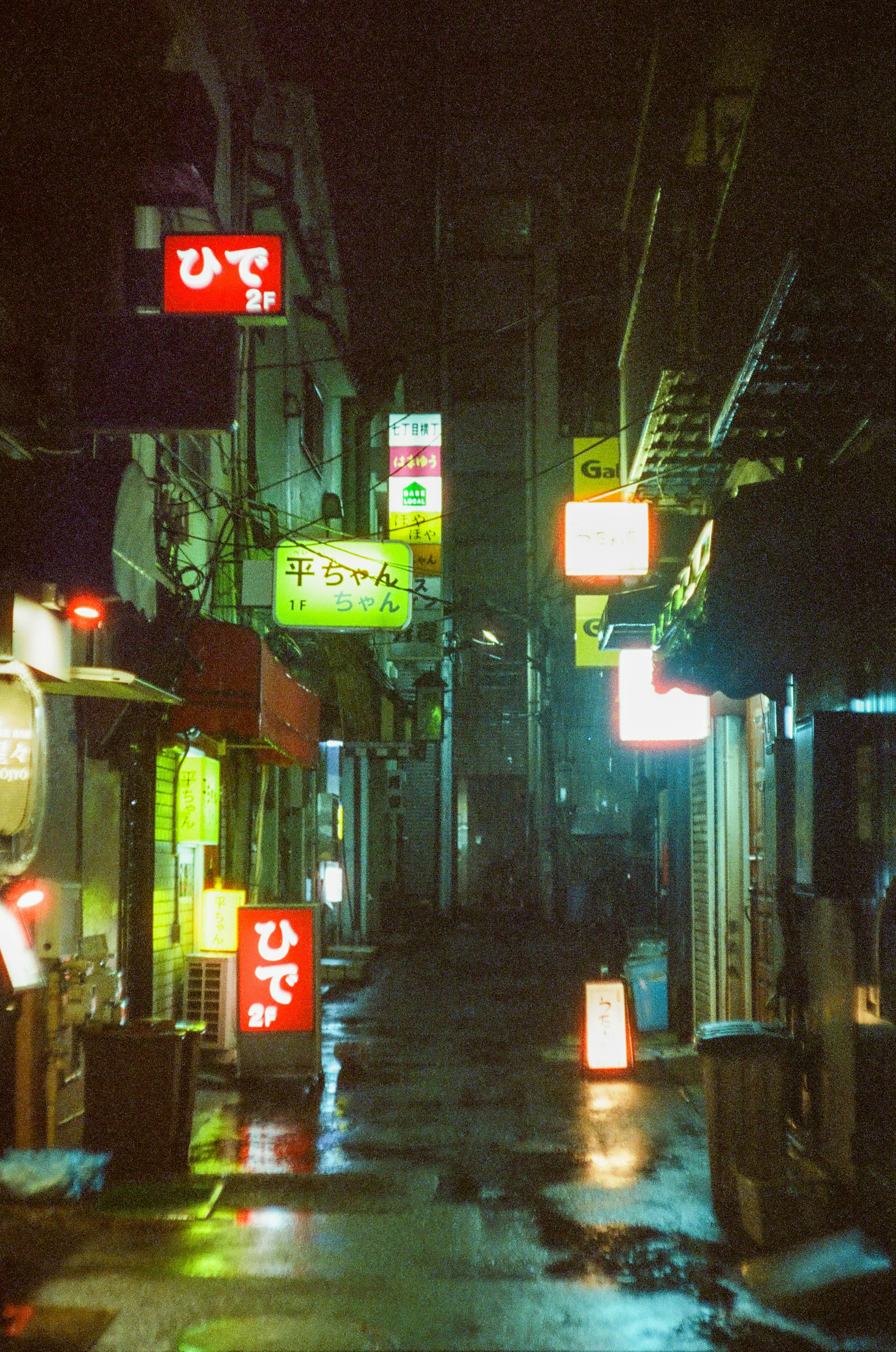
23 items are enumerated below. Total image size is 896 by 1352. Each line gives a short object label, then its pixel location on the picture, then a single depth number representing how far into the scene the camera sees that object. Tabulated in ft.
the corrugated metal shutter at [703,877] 44.04
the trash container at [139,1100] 26.91
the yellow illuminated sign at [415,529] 69.31
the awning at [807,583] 26.04
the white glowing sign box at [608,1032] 37.68
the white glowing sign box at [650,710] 46.16
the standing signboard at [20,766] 24.68
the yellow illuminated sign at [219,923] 45.03
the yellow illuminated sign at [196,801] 44.37
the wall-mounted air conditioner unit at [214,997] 41.65
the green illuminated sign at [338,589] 45.47
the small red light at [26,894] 26.27
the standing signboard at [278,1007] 37.42
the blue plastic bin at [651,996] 49.90
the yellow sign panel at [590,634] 62.03
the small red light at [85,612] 27.66
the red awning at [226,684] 38.40
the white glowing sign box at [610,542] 50.37
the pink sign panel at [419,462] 70.96
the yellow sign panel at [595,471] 62.59
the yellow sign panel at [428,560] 73.72
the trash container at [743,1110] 24.02
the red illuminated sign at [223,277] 33.12
